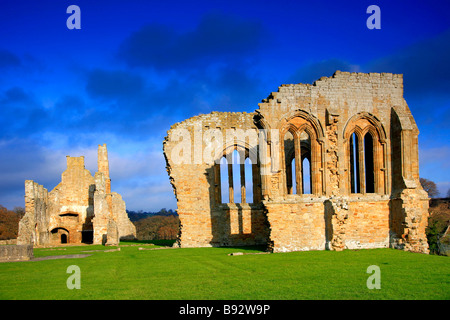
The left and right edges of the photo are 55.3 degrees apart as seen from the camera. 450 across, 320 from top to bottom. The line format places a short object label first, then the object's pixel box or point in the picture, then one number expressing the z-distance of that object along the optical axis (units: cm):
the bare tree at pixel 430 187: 5531
